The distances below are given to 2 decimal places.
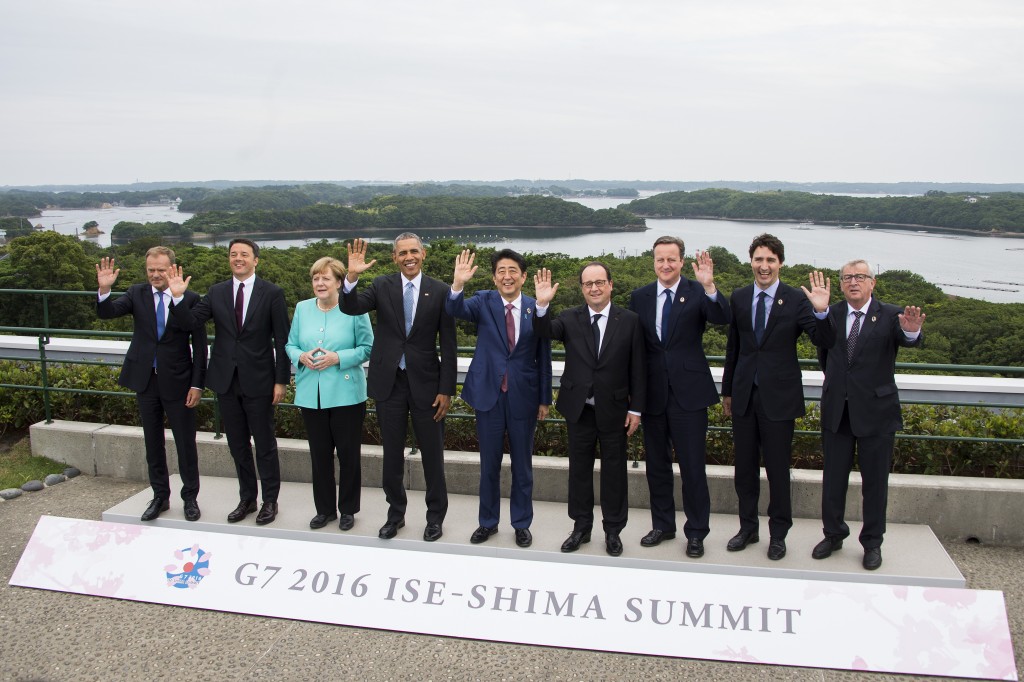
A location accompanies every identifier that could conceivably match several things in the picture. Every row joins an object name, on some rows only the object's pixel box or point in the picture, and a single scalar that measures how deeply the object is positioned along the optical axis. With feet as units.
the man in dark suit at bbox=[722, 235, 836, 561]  15.37
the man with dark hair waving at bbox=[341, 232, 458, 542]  16.60
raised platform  15.67
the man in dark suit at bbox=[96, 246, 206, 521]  17.81
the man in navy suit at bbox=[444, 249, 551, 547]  16.05
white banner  13.57
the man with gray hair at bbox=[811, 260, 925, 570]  15.25
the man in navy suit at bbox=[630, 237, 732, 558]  15.66
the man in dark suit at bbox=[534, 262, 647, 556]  15.69
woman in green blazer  17.15
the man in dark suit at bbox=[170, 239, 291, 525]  17.43
